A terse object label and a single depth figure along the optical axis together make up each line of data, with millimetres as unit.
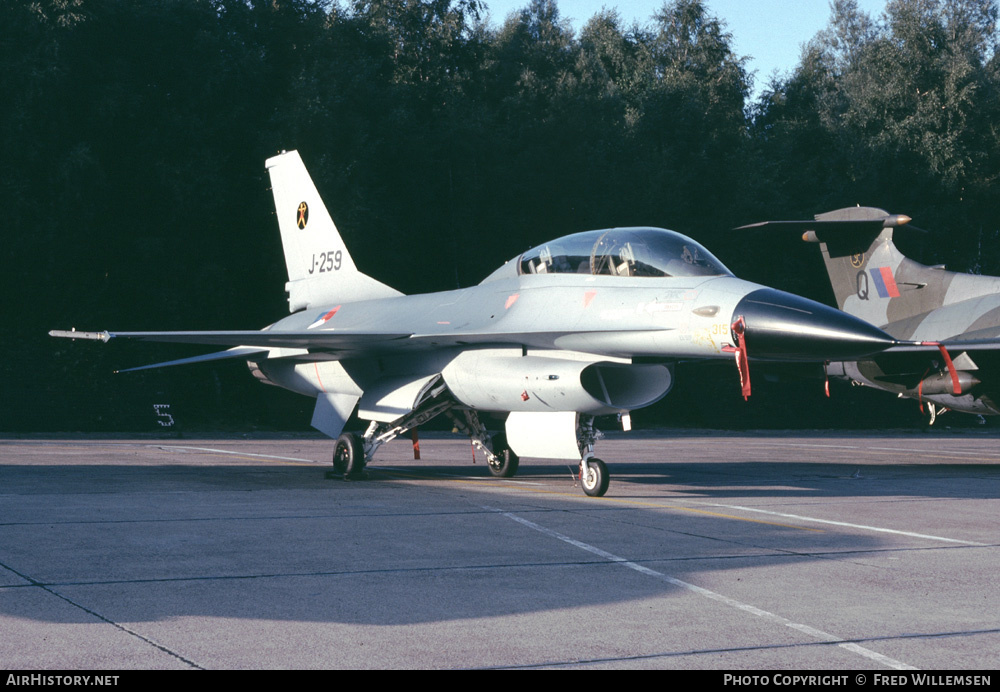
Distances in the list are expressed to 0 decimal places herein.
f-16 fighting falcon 19156
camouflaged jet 32281
